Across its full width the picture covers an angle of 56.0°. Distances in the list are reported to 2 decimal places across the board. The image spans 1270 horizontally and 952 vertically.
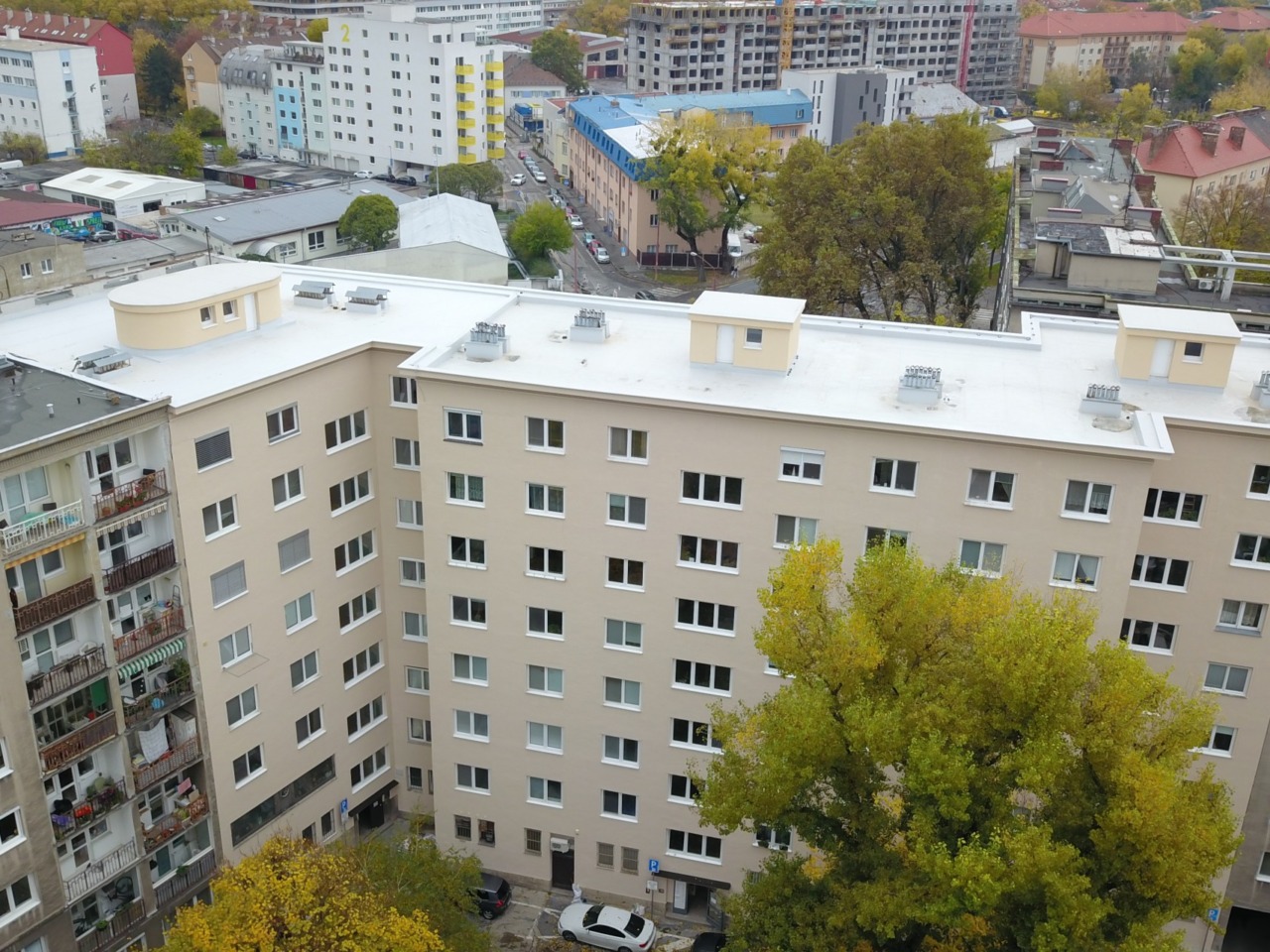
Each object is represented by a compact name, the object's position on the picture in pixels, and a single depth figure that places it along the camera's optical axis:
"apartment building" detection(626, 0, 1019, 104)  173.00
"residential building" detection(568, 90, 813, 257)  105.62
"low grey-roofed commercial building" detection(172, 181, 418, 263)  86.94
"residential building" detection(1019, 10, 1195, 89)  199.38
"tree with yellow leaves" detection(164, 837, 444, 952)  23.62
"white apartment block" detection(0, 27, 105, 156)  134.38
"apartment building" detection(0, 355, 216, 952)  27.28
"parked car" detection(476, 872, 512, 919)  36.75
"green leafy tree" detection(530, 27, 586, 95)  179.75
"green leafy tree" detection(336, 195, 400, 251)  88.75
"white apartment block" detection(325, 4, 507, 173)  125.50
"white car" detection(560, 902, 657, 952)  35.25
